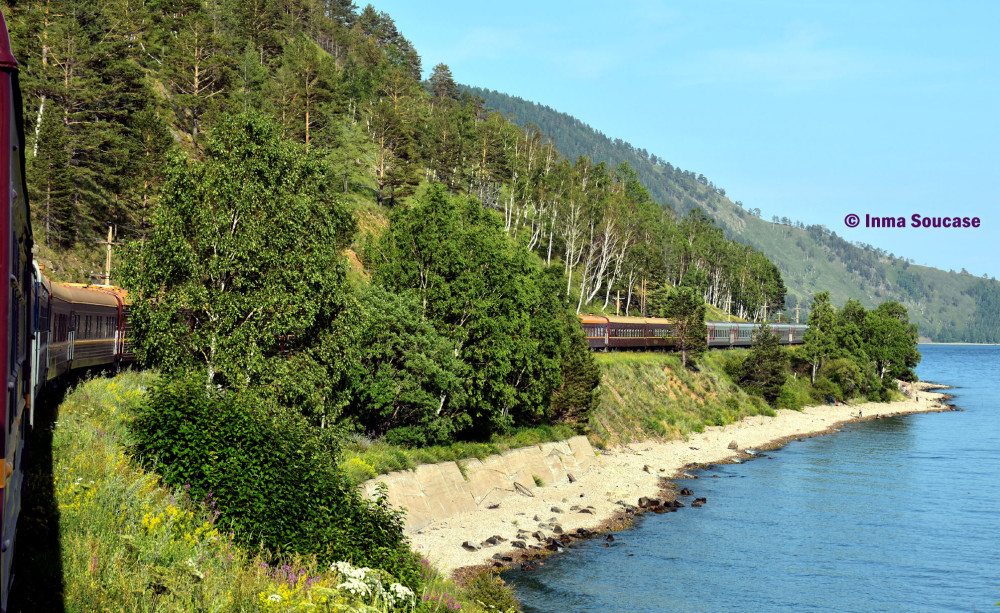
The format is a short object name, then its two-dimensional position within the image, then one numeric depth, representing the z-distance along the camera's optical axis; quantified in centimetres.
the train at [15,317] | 708
